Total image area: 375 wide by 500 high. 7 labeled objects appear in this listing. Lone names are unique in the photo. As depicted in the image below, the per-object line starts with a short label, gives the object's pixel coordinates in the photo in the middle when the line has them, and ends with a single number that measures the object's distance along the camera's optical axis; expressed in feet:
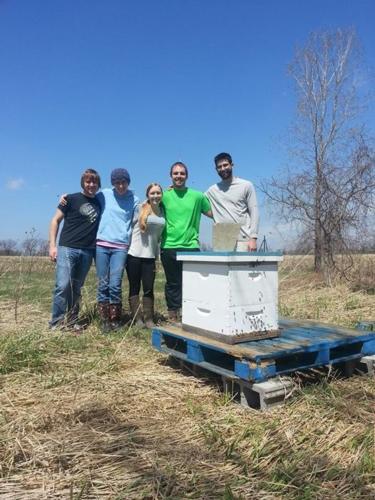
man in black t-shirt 17.63
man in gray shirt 16.96
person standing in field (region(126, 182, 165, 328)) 17.37
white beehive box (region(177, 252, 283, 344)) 11.05
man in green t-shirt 17.80
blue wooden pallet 10.09
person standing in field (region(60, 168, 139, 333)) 17.63
